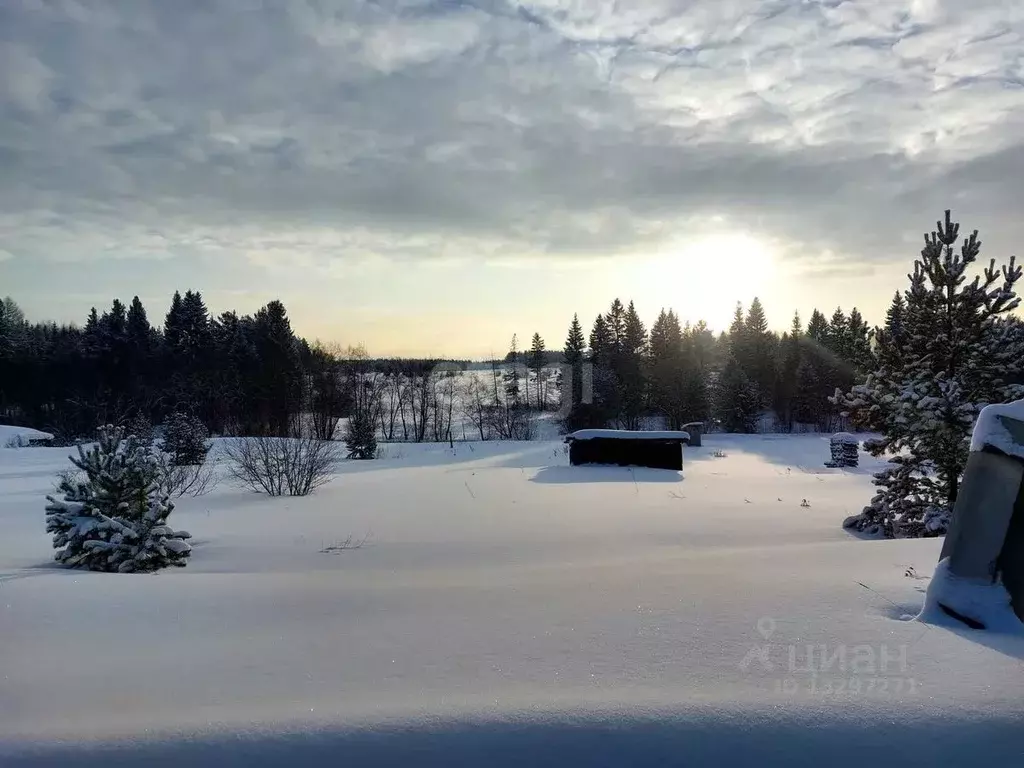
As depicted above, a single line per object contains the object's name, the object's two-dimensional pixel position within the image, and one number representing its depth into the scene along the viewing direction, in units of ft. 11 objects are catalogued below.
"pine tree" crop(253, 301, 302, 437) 145.48
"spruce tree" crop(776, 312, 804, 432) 181.27
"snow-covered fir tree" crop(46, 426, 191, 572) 22.77
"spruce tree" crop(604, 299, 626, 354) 200.13
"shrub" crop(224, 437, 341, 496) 48.93
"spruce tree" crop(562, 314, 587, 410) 193.16
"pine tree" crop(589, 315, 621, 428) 158.81
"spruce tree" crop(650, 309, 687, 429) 164.76
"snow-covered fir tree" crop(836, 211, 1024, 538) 32.37
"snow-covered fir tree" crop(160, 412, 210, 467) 70.33
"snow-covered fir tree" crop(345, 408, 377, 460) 87.71
